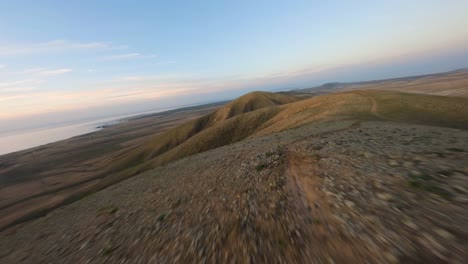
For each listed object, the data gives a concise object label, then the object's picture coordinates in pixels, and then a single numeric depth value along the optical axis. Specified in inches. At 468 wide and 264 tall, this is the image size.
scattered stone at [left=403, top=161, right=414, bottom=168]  384.2
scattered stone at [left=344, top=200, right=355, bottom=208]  299.1
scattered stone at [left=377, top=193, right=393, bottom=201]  294.4
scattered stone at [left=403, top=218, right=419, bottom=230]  228.6
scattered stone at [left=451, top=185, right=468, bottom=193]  274.8
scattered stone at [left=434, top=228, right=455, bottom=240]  204.3
